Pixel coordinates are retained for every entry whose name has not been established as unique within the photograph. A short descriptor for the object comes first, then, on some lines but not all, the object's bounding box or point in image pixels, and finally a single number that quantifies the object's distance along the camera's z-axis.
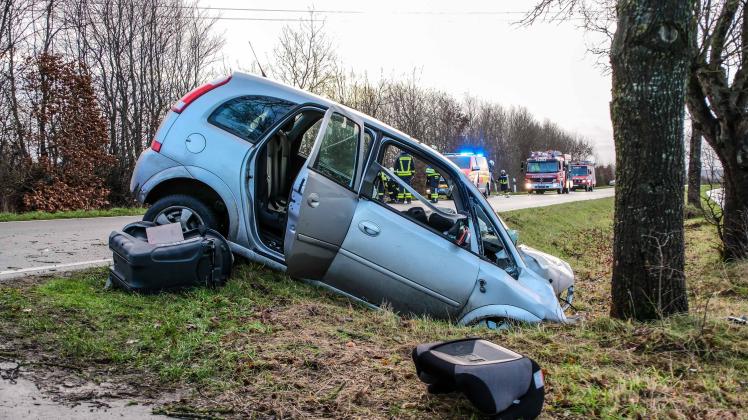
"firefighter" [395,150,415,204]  17.62
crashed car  5.38
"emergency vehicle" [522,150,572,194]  39.66
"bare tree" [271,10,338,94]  29.69
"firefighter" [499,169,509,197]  40.91
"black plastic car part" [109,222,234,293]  5.02
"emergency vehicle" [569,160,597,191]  53.09
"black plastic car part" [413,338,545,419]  2.84
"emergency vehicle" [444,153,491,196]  25.53
